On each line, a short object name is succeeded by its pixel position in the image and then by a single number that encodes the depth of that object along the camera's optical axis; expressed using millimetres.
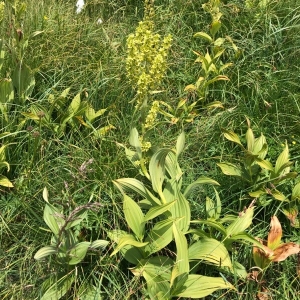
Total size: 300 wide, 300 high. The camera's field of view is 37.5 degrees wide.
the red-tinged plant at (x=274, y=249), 1833
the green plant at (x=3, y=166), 2141
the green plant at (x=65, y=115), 2377
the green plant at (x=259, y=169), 2074
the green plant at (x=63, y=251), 1771
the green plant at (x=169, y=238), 1735
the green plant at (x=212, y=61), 2732
